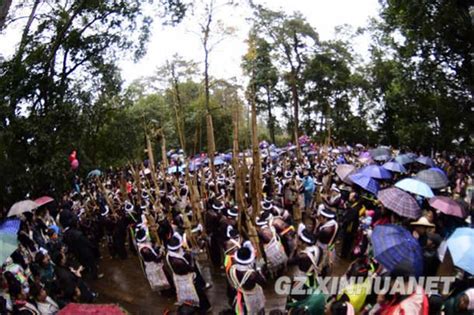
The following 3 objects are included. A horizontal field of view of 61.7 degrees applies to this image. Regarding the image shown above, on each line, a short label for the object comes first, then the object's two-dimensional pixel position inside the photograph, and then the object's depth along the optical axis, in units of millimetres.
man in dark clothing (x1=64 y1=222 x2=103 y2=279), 8391
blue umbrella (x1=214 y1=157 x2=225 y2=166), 17812
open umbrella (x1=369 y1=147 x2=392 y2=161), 13570
